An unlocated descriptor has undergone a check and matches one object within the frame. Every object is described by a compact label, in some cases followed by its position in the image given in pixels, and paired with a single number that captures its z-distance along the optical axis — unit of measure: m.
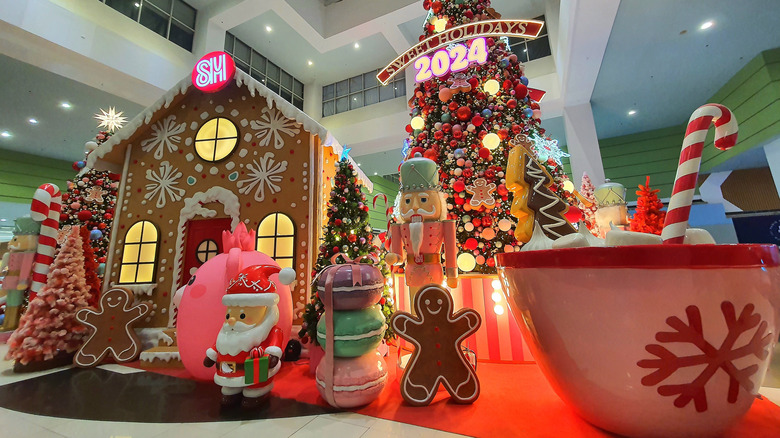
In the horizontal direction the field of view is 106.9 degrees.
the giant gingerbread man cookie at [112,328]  3.18
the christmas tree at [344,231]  3.03
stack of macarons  2.06
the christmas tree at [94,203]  5.81
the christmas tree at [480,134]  3.39
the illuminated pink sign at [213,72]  4.40
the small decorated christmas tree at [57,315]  3.00
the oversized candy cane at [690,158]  1.58
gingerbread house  4.08
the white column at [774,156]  5.89
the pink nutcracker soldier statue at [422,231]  2.66
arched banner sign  3.79
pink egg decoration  2.56
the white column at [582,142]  6.69
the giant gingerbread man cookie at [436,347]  2.11
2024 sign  3.90
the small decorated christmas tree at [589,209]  4.71
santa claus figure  2.12
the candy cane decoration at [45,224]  3.97
